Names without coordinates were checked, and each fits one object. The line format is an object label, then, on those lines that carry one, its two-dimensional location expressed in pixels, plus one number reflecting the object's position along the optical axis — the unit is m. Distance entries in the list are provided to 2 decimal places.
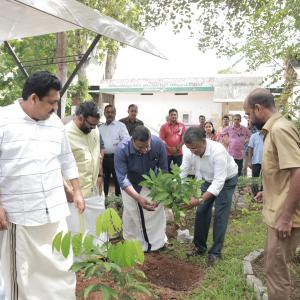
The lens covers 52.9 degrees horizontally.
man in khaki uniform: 1.88
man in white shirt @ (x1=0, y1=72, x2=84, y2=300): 1.95
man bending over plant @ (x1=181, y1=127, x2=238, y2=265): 3.02
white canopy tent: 2.73
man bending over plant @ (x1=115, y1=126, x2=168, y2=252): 3.28
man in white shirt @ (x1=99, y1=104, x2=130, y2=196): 4.82
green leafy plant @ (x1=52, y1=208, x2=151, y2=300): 1.55
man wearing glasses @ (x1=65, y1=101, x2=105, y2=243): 2.98
